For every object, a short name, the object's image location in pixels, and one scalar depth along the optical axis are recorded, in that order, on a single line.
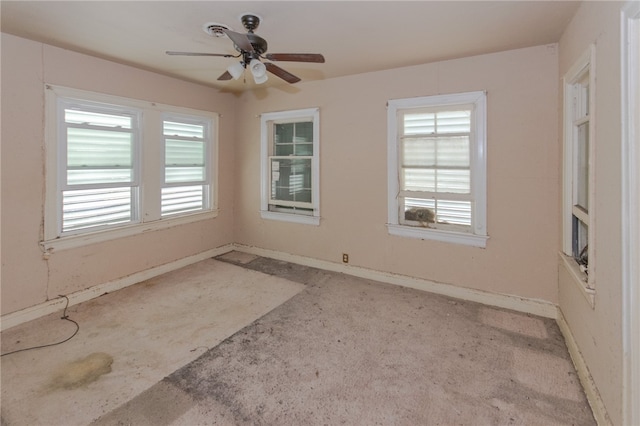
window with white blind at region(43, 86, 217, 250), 3.20
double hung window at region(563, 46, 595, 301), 2.34
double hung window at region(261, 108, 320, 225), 4.45
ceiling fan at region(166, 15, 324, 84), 2.14
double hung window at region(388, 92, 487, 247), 3.35
